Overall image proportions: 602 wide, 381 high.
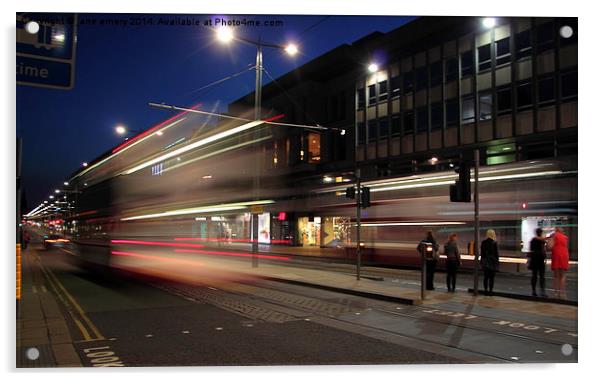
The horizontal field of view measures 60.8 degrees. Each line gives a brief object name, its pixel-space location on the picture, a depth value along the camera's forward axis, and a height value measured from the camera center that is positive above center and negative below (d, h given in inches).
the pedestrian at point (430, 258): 543.4 -38.5
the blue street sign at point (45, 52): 276.5 +92.4
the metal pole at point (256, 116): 717.4 +145.5
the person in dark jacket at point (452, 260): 547.8 -40.6
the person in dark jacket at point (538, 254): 513.3 -32.0
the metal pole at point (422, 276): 459.2 -49.1
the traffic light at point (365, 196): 647.8 +32.3
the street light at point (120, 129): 618.8 +112.7
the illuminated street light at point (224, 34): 364.3 +140.2
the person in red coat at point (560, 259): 480.7 -34.2
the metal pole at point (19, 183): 267.1 +19.5
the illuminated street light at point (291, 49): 525.3 +183.1
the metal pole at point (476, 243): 499.2 -20.3
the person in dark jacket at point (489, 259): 513.7 -36.9
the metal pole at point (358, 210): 638.5 +14.6
